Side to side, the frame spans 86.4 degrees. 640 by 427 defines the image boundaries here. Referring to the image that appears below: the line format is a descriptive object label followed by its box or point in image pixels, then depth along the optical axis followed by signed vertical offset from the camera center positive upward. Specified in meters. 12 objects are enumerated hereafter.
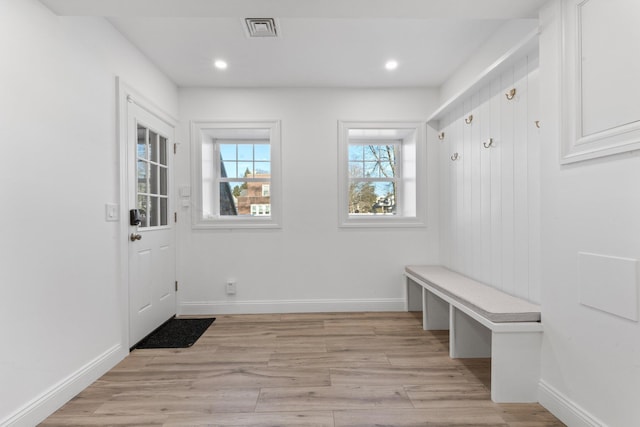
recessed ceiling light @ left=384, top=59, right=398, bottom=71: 3.08 +1.33
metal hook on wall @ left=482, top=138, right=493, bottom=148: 2.60 +0.50
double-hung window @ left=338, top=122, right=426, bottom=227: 3.72 +0.39
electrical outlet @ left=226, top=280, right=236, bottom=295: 3.67 -0.85
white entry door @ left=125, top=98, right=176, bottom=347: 2.73 -0.14
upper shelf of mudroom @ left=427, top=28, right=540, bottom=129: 2.03 +0.97
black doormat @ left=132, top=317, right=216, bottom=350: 2.85 -1.13
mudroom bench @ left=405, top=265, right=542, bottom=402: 1.93 -0.79
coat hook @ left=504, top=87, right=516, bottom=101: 2.30 +0.78
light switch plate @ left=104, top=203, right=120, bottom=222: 2.38 -0.03
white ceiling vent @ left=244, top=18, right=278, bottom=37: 2.34 +1.29
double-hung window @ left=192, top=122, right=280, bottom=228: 3.68 +0.38
